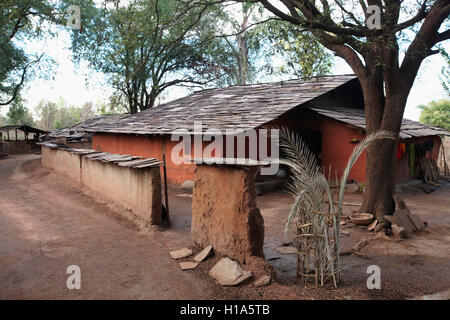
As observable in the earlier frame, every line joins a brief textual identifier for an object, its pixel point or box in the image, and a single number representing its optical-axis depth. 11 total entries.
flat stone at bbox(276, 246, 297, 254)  5.78
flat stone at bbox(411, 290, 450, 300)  3.97
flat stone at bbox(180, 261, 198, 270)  4.83
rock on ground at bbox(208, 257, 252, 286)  4.26
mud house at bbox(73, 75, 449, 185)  11.75
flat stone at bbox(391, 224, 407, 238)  6.70
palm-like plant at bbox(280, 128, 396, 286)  4.11
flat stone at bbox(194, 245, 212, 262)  4.99
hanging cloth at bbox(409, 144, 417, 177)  13.76
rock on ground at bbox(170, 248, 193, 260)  5.26
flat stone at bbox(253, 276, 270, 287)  4.18
